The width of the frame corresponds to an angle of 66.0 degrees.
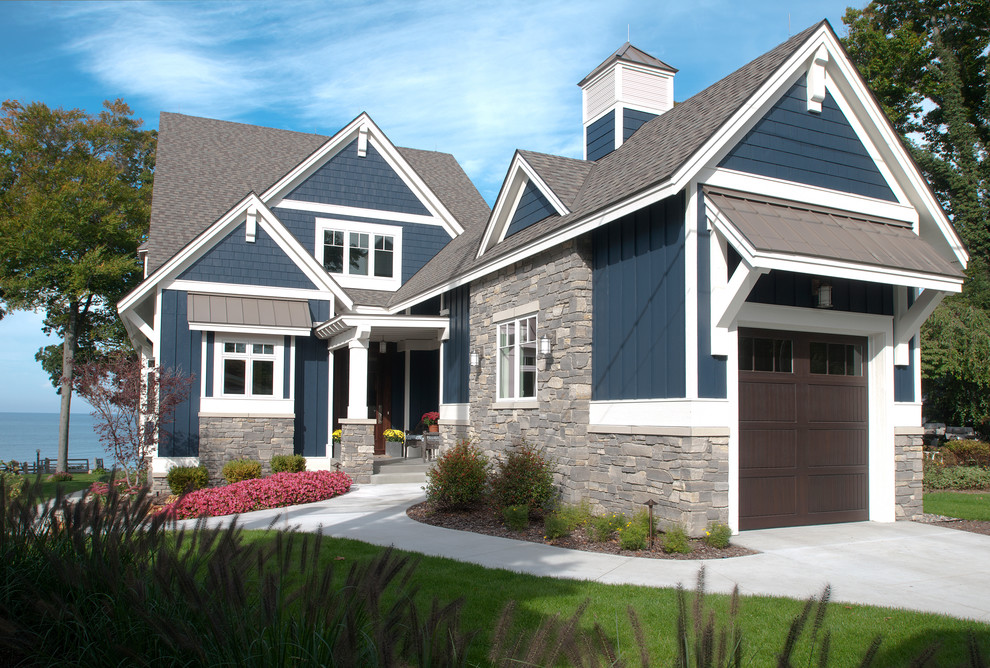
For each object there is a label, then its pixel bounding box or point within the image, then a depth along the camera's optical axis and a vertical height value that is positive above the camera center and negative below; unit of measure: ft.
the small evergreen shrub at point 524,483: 34.71 -4.72
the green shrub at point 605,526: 29.81 -5.75
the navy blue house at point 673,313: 29.81 +3.49
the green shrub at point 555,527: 30.48 -5.89
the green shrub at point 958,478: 49.01 -6.23
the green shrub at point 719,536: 27.81 -5.68
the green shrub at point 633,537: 28.07 -5.78
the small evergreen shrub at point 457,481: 37.06 -4.91
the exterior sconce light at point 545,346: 37.78 +1.70
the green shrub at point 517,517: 33.09 -5.96
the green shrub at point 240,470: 48.62 -5.84
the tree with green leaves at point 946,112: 69.46 +29.20
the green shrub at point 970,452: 55.47 -5.20
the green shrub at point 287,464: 50.67 -5.62
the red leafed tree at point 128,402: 45.62 -1.37
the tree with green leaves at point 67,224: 82.43 +16.95
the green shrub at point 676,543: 27.37 -5.83
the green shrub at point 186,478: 47.60 -6.18
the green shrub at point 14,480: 42.17 -5.93
